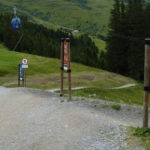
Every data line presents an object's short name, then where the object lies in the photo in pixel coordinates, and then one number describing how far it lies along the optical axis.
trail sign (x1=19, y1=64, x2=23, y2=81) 43.27
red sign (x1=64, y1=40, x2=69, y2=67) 18.66
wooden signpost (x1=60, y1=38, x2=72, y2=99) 18.58
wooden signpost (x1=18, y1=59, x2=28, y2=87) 39.69
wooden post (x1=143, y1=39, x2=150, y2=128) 11.68
